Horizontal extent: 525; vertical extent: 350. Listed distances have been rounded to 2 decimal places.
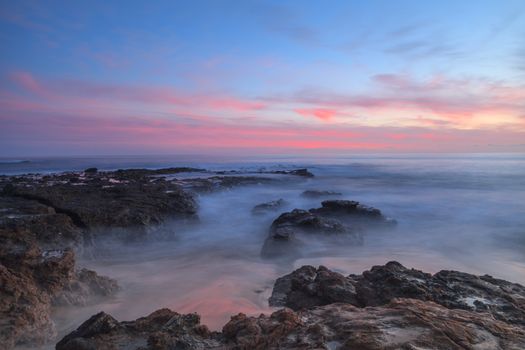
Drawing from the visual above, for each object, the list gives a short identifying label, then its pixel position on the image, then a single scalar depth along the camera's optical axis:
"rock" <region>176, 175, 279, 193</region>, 17.64
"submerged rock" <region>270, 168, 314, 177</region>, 29.83
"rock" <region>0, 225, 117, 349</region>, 3.82
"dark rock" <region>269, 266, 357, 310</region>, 4.36
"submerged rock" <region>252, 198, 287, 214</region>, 14.77
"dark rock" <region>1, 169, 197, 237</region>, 9.09
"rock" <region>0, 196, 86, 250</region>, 7.41
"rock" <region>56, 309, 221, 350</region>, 2.89
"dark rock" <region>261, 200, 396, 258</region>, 9.02
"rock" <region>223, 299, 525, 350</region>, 2.45
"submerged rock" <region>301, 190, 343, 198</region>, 18.93
